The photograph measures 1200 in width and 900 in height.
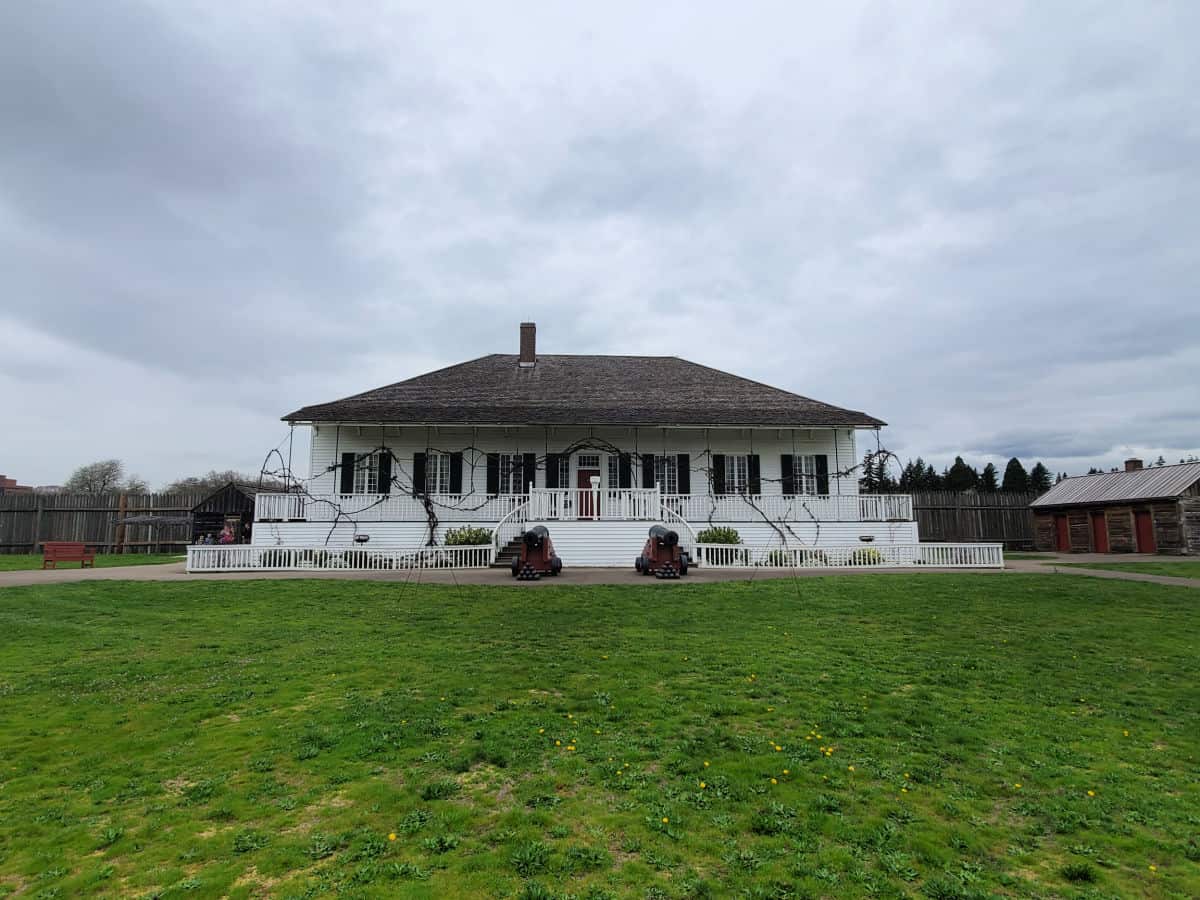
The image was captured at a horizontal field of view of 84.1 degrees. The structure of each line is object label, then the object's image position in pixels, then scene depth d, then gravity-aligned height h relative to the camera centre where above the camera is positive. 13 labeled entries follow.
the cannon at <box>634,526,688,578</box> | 16.55 -1.18
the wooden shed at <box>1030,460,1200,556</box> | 26.06 -0.24
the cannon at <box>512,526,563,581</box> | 16.33 -1.12
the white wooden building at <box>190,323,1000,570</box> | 22.84 +1.66
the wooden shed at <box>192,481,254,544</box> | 27.61 +0.25
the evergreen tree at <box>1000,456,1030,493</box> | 49.41 +2.38
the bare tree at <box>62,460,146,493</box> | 50.41 +3.24
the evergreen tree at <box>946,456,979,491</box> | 47.47 +2.23
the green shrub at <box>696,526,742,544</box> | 21.23 -0.77
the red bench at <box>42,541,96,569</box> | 20.06 -1.00
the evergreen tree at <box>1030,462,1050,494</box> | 50.64 +2.42
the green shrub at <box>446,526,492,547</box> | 21.19 -0.68
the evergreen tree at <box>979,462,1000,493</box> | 47.78 +2.09
